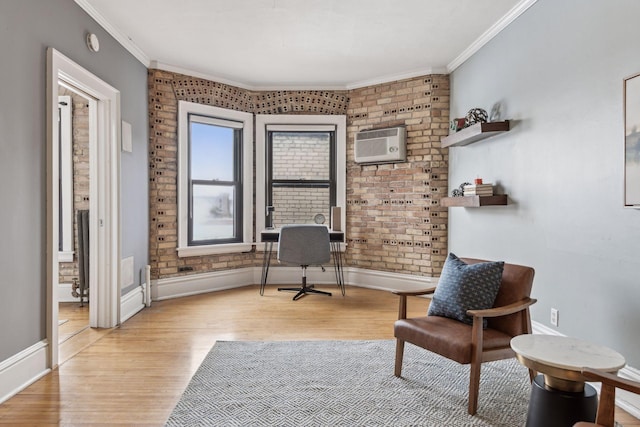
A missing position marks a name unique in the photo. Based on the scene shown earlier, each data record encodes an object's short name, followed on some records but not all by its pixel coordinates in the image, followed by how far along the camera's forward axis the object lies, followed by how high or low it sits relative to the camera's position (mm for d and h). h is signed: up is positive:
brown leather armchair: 2074 -689
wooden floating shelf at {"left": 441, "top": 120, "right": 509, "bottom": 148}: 3428 +693
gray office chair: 4645 -428
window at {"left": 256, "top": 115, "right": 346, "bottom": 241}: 5453 +485
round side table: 1602 -725
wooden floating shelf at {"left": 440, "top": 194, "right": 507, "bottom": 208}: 3471 +76
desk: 5035 -620
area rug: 2049 -1070
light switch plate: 3832 +680
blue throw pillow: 2350 -483
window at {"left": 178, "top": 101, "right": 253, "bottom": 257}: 4816 +355
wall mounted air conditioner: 4926 +791
